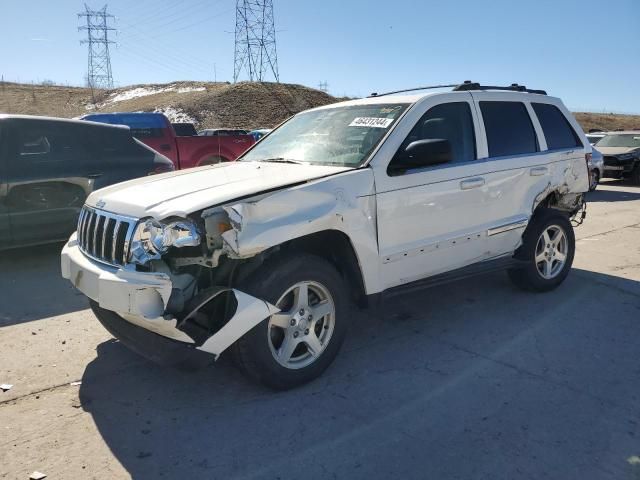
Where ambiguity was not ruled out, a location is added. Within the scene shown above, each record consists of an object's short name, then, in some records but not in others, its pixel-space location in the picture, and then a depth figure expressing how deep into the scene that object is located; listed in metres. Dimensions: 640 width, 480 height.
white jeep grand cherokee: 3.07
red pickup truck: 11.60
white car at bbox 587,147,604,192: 13.74
